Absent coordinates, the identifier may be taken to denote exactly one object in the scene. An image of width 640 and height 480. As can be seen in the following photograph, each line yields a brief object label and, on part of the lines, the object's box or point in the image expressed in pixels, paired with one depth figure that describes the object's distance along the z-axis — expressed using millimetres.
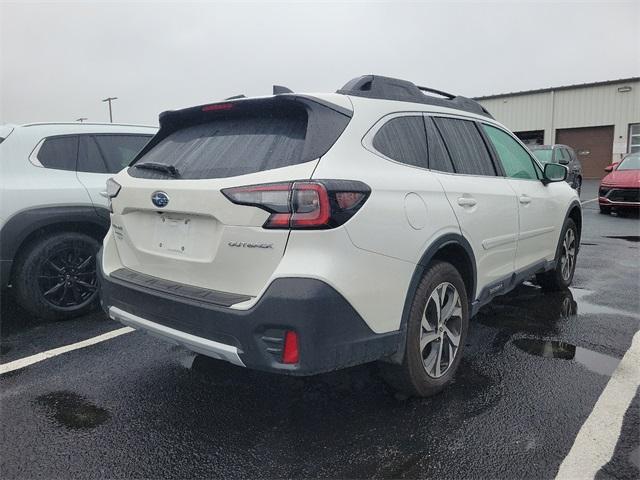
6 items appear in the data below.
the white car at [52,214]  4008
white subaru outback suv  2189
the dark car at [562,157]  14703
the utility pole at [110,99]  45622
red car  11656
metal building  25656
